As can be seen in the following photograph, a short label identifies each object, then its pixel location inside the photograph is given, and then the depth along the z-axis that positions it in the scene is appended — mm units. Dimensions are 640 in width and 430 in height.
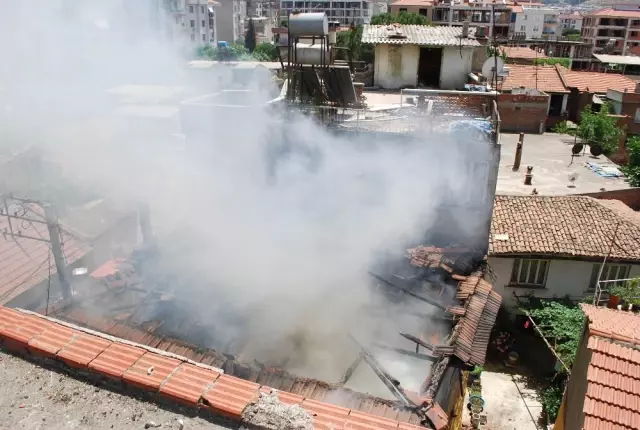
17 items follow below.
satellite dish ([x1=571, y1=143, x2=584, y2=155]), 17377
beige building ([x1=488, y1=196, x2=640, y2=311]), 10914
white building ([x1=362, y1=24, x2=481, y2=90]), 15625
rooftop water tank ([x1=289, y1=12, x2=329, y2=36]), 9656
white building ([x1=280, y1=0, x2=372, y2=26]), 72000
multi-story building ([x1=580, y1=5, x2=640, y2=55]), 61062
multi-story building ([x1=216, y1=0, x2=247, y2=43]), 53906
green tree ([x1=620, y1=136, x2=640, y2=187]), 15398
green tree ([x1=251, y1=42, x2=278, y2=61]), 35328
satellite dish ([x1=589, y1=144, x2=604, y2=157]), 17531
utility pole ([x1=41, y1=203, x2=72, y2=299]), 6328
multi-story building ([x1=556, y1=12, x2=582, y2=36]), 71938
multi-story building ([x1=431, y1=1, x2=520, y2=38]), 55125
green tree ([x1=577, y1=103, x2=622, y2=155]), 18203
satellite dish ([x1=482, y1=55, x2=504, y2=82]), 12393
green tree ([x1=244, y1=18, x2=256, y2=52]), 47994
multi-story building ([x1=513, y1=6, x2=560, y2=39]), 68438
